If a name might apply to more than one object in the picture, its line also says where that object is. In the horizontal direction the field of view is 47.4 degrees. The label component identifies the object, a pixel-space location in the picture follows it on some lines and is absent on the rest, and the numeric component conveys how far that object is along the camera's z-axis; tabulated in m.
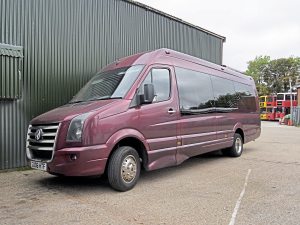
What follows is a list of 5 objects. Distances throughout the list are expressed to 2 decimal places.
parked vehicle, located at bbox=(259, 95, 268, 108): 51.19
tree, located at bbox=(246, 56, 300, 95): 71.56
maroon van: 5.66
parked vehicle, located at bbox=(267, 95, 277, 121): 49.44
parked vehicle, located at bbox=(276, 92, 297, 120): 48.69
